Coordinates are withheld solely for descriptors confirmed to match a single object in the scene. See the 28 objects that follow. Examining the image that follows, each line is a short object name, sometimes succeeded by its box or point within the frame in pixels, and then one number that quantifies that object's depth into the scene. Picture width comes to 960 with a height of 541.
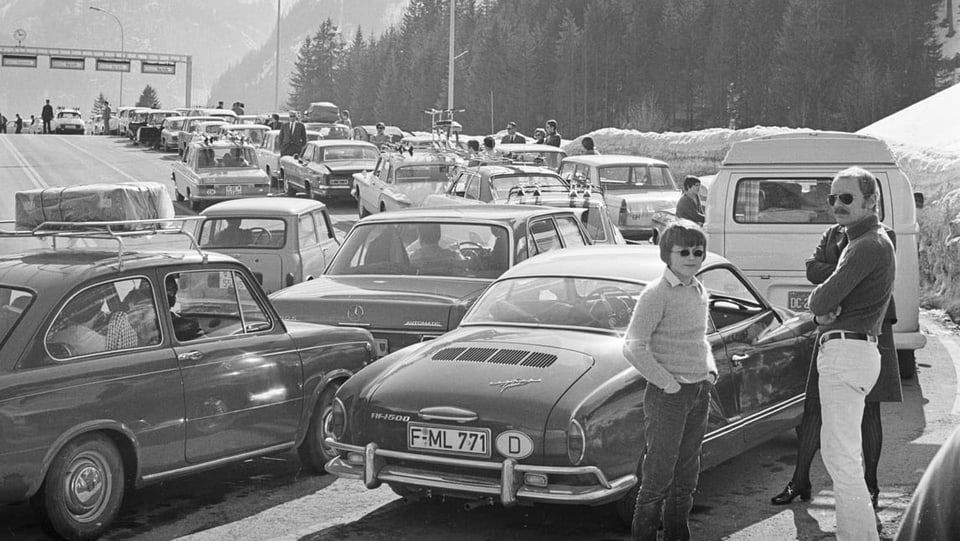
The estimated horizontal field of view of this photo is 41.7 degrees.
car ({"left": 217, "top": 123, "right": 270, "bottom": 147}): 37.81
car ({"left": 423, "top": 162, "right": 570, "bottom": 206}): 19.23
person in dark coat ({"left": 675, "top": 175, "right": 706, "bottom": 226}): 14.12
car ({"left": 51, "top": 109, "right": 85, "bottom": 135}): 77.81
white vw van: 10.62
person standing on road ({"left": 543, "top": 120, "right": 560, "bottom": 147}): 27.86
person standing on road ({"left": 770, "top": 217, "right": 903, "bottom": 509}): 6.61
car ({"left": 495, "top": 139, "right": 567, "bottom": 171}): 25.47
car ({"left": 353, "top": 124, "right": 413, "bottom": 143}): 47.86
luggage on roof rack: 11.11
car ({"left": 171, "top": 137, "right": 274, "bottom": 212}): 27.30
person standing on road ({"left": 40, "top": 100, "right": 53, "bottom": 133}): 73.94
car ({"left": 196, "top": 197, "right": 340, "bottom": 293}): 14.10
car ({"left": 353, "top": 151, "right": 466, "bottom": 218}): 23.45
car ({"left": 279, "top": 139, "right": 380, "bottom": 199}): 29.30
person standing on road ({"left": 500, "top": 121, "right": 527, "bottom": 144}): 30.81
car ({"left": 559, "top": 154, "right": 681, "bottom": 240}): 21.23
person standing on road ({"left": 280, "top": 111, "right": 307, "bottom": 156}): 32.16
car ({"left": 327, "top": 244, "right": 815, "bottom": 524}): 6.02
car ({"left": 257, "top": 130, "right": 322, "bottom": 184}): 34.03
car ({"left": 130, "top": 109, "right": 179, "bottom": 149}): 57.25
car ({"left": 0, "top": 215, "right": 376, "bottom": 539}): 6.24
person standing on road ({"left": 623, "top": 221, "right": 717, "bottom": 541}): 5.71
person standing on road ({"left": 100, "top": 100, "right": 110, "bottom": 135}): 74.31
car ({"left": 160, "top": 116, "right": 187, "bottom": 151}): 53.66
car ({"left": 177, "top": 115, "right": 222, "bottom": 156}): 48.06
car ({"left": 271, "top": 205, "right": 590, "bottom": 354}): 9.34
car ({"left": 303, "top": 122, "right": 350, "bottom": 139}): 42.33
